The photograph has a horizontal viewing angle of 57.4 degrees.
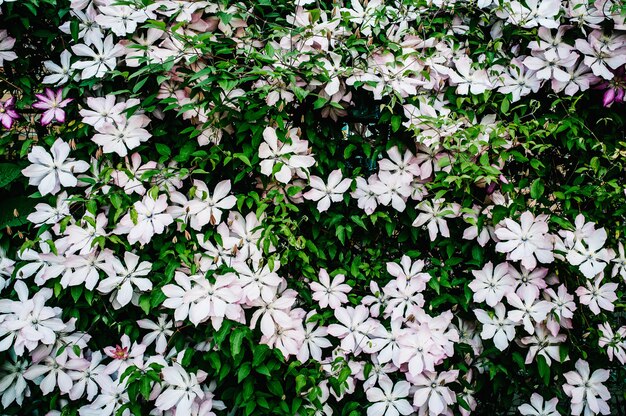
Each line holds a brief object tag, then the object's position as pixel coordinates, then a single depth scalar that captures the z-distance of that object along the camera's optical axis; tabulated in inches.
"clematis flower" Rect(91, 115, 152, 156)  69.0
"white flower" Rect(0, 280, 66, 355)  66.2
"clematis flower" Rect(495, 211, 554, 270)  69.6
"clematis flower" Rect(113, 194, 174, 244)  66.5
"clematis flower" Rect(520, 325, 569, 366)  71.1
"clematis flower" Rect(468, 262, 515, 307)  71.6
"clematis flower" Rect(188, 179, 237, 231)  68.6
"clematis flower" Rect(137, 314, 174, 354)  68.3
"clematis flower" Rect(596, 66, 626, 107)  73.9
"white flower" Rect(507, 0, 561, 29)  74.4
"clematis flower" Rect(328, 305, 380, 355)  70.4
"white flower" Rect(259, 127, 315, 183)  69.5
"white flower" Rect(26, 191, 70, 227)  69.4
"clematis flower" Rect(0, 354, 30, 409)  68.1
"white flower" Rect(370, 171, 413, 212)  73.0
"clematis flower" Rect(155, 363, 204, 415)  64.2
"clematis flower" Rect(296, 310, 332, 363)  70.0
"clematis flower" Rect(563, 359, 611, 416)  71.2
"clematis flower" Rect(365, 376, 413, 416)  69.6
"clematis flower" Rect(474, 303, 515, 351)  70.8
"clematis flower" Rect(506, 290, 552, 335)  70.1
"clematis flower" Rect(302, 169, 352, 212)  72.6
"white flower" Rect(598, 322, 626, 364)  71.1
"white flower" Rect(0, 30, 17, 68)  71.1
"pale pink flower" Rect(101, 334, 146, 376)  66.9
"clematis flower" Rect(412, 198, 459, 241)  72.9
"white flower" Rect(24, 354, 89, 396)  67.5
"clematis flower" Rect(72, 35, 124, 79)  70.4
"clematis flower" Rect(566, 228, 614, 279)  69.6
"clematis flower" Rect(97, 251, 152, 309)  66.4
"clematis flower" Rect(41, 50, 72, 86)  72.2
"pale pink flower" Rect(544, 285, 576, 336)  70.7
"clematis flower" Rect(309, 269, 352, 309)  71.1
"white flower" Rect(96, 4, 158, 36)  69.3
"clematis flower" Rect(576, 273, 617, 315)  70.9
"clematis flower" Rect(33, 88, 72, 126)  70.3
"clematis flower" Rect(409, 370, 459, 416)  69.3
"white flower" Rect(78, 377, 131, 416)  66.8
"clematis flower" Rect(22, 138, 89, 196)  68.9
